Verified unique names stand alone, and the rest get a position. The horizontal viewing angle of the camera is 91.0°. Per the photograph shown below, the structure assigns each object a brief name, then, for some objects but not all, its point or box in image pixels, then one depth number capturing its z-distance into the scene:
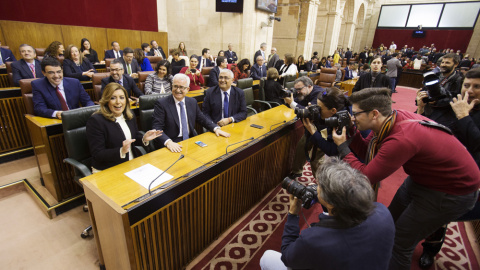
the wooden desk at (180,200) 1.41
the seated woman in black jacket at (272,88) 4.43
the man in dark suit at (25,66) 3.82
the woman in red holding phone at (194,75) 4.59
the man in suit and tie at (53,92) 2.66
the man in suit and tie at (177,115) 2.48
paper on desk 1.59
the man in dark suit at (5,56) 5.16
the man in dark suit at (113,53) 6.51
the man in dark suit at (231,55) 7.55
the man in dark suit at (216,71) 4.97
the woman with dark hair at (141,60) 5.22
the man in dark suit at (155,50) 7.69
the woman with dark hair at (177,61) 5.89
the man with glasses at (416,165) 1.33
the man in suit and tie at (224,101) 3.04
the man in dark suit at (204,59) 6.76
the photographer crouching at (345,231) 0.92
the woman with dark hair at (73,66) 4.31
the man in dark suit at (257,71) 5.98
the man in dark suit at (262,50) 7.37
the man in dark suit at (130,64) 4.67
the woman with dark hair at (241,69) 5.76
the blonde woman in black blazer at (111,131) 1.97
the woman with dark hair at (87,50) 5.89
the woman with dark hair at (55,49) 4.46
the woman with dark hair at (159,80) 3.83
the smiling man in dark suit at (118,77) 3.41
